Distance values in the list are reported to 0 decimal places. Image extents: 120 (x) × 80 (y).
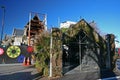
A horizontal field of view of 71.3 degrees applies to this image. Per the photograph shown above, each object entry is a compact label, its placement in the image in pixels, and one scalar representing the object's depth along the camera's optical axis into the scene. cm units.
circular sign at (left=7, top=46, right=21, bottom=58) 1048
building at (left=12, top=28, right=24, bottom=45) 2134
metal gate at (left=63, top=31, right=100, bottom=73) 761
